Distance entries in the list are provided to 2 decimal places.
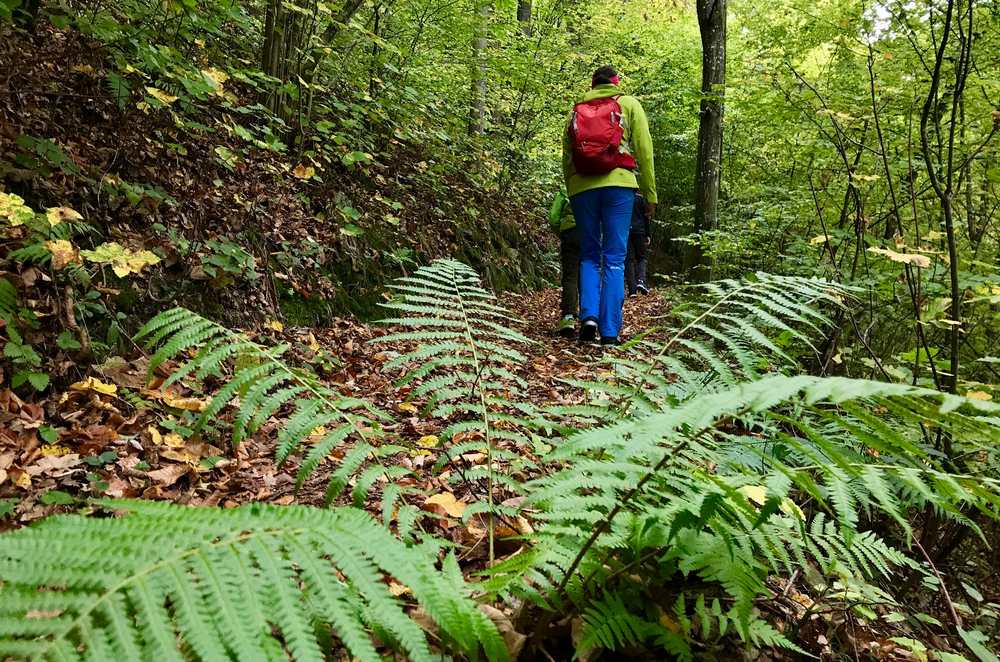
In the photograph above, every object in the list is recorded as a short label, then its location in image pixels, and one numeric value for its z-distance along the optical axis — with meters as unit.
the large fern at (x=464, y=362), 1.81
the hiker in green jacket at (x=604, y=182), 4.73
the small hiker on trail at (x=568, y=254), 6.01
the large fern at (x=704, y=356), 1.55
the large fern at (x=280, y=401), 1.49
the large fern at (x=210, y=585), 0.74
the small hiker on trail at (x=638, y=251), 7.30
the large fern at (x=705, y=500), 0.98
